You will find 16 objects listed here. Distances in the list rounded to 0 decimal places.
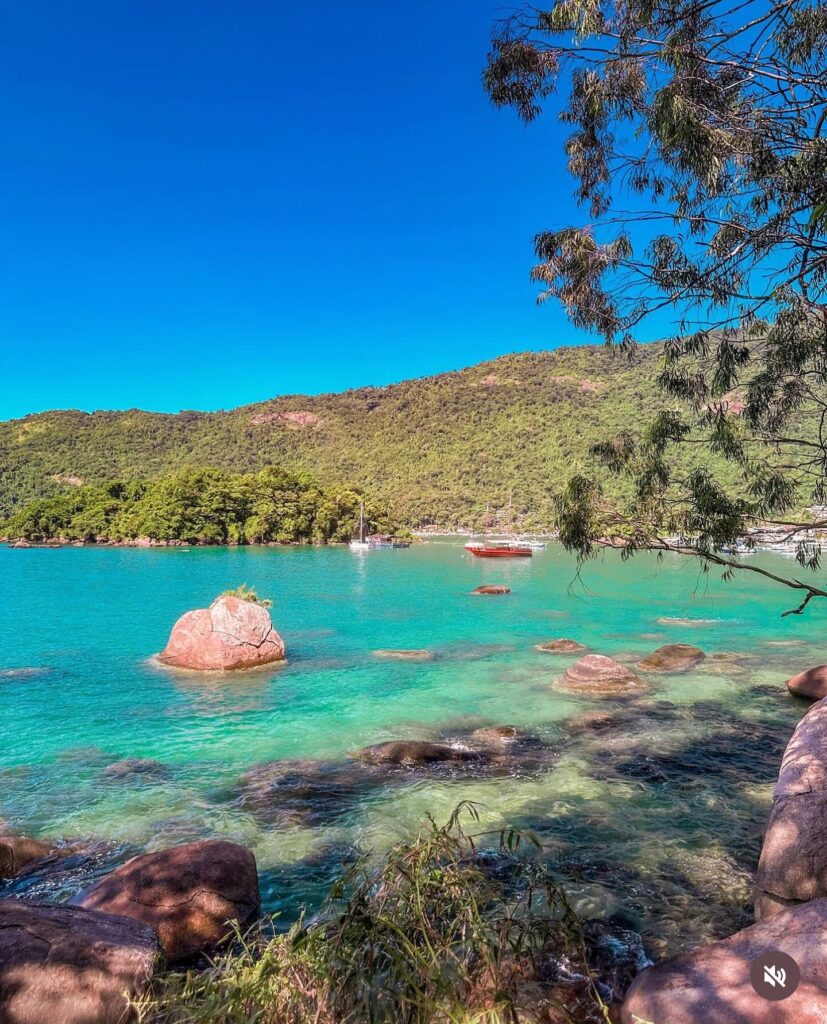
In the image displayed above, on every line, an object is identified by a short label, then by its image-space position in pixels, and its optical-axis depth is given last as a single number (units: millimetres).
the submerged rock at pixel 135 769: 10091
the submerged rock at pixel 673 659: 17859
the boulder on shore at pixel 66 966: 3521
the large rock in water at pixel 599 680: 15055
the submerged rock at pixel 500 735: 11531
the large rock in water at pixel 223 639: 17625
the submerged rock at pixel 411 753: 10406
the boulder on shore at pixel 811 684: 14227
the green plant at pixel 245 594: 20906
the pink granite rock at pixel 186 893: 5430
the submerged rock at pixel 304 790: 8453
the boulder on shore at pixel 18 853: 6891
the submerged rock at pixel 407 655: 19562
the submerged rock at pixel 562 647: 20500
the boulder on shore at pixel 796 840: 5148
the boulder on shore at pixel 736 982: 3352
